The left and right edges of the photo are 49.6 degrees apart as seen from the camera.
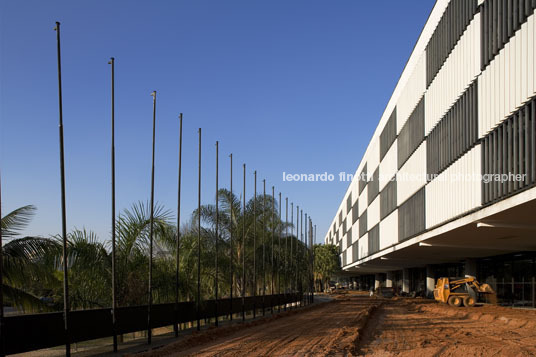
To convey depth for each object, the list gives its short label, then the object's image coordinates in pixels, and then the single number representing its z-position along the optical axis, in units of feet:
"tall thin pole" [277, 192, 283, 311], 172.52
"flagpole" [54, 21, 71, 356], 47.78
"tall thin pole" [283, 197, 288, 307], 179.92
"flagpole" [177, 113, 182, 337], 72.61
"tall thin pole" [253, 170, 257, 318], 133.59
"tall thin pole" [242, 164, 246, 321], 124.00
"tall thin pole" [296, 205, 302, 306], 203.60
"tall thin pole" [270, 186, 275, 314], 158.79
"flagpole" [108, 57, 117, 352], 56.90
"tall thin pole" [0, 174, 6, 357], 40.21
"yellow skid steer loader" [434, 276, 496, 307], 128.25
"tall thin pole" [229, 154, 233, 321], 100.58
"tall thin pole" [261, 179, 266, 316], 143.41
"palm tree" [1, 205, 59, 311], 47.09
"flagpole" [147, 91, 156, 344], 65.22
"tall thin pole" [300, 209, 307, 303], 217.48
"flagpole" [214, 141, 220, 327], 91.06
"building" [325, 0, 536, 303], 65.57
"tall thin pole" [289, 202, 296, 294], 190.43
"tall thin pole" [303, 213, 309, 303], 237.57
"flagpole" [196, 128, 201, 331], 81.63
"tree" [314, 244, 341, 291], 387.96
